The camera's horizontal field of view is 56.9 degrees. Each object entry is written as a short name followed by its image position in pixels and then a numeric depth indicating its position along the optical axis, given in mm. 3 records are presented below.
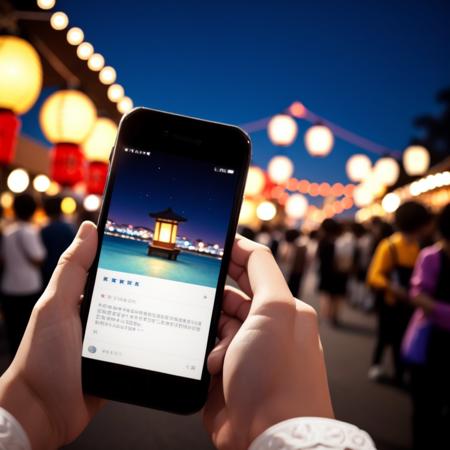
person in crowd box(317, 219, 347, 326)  7391
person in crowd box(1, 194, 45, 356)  3744
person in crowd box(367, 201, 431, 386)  3684
